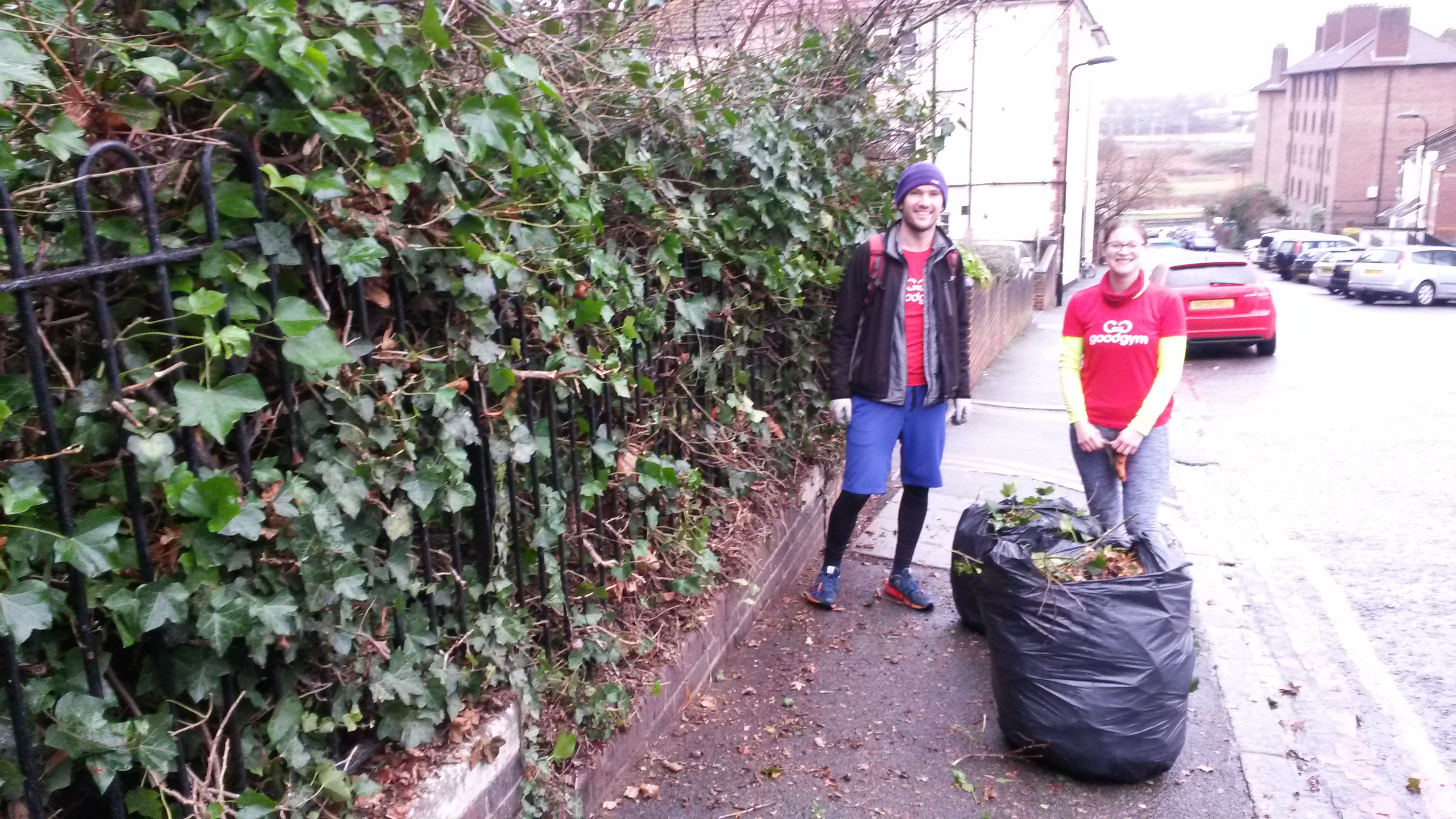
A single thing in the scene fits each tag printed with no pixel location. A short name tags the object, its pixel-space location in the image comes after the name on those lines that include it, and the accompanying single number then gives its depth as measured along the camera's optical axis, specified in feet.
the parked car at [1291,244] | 127.24
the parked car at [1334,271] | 94.07
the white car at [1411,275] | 82.02
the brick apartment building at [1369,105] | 182.29
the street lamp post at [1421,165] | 157.79
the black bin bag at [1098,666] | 10.25
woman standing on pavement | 13.87
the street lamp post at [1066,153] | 93.45
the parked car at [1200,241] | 172.35
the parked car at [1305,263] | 124.16
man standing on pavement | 14.12
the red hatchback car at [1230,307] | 47.67
